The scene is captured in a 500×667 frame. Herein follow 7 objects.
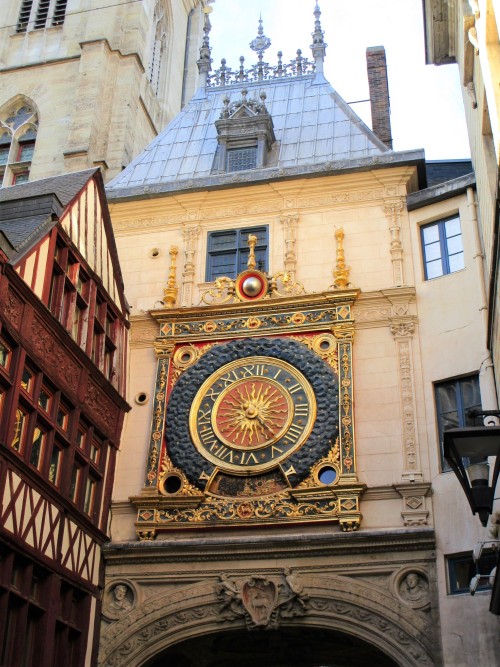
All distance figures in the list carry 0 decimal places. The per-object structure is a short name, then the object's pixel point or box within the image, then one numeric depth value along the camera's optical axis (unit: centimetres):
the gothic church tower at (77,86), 2920
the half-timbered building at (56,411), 1196
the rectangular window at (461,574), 1309
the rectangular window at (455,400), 1443
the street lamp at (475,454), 771
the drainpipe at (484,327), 1397
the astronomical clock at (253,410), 1448
